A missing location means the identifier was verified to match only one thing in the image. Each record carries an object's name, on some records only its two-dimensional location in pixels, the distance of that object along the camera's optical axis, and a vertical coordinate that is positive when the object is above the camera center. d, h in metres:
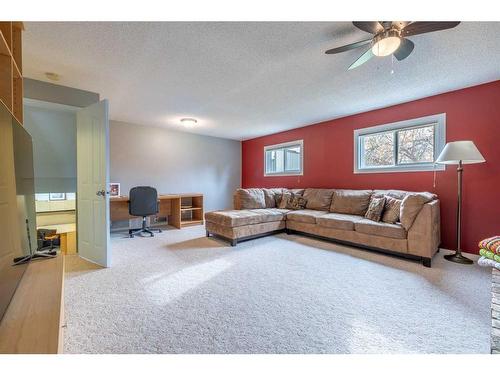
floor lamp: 2.58 +0.31
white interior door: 2.62 +0.03
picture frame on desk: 4.51 -0.08
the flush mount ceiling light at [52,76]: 2.56 +1.31
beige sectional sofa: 2.68 -0.55
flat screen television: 0.84 -0.08
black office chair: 4.04 -0.33
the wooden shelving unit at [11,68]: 1.25 +0.73
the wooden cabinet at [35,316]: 0.72 -0.52
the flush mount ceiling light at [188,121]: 4.50 +1.35
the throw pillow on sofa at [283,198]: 4.68 -0.30
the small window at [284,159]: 5.28 +0.67
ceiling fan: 1.51 +1.13
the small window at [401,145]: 3.30 +0.65
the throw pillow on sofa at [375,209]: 3.18 -0.37
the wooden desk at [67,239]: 3.34 -0.83
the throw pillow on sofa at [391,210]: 3.03 -0.37
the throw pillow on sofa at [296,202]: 4.50 -0.37
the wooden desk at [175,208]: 4.50 -0.54
